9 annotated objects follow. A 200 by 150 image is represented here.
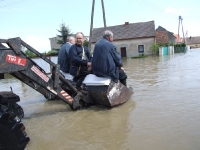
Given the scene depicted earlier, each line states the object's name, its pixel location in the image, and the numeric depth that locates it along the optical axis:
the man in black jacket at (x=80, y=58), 5.22
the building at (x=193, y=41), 103.38
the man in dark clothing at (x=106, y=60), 4.71
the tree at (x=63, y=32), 38.38
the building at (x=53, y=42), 61.33
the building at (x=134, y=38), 34.47
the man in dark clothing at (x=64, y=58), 6.05
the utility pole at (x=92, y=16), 20.97
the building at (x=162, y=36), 36.88
